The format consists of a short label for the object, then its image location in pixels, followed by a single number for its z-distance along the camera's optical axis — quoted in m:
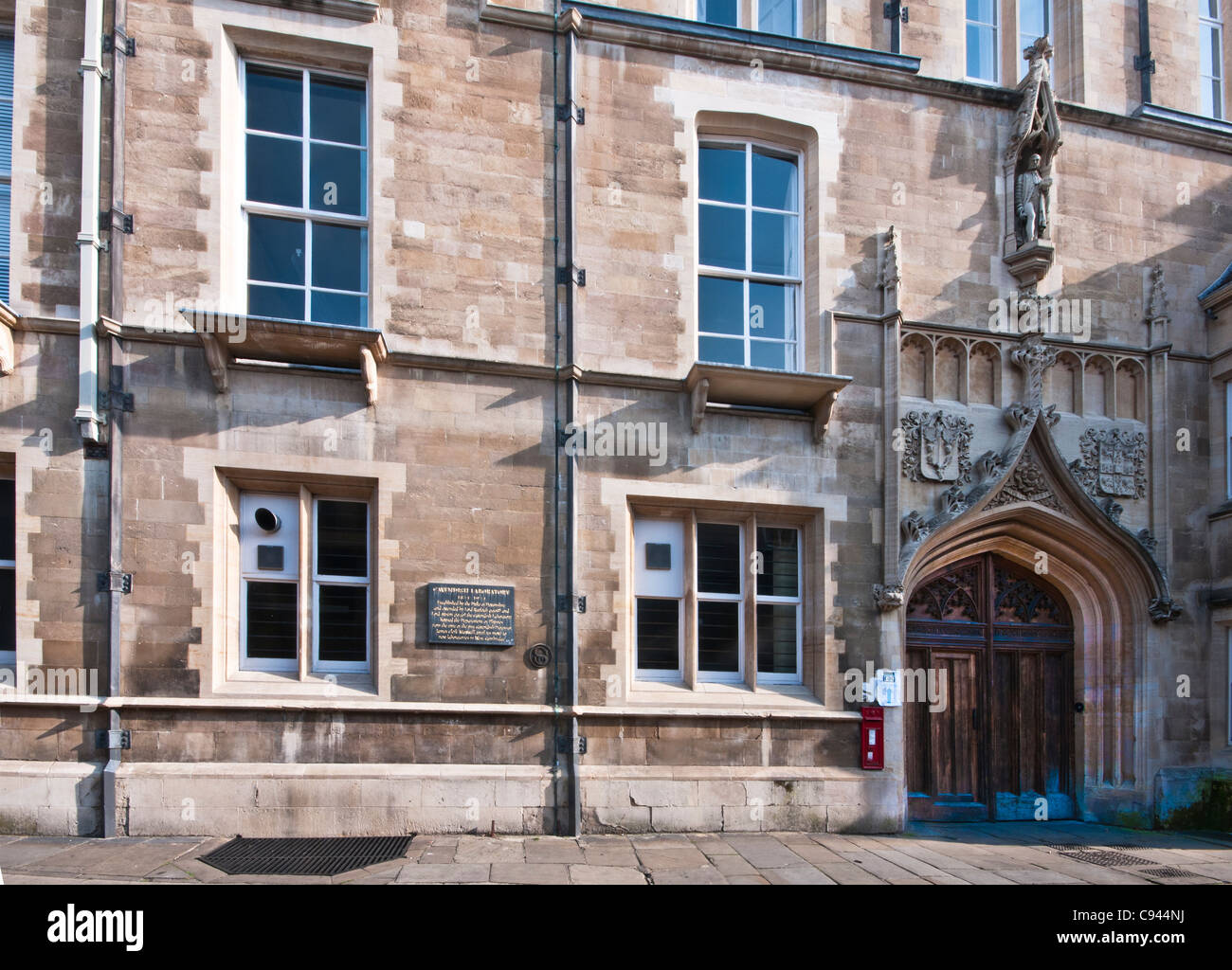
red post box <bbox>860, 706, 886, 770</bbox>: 8.92
